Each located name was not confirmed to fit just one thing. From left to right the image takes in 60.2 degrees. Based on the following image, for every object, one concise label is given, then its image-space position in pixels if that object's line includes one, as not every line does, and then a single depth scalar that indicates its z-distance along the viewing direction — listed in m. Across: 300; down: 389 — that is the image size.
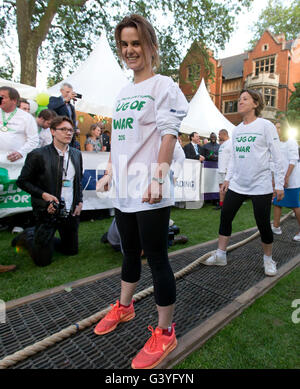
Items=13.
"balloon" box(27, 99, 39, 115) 6.49
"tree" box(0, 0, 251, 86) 12.41
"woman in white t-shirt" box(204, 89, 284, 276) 2.98
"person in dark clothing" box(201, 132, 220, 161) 8.80
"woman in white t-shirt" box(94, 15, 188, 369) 1.50
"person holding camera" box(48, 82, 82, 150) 5.40
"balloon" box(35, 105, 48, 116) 6.56
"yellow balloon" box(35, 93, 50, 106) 6.54
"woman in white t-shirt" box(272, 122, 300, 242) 4.86
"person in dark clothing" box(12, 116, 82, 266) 3.31
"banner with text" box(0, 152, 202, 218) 4.61
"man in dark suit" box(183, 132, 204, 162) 8.04
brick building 30.31
